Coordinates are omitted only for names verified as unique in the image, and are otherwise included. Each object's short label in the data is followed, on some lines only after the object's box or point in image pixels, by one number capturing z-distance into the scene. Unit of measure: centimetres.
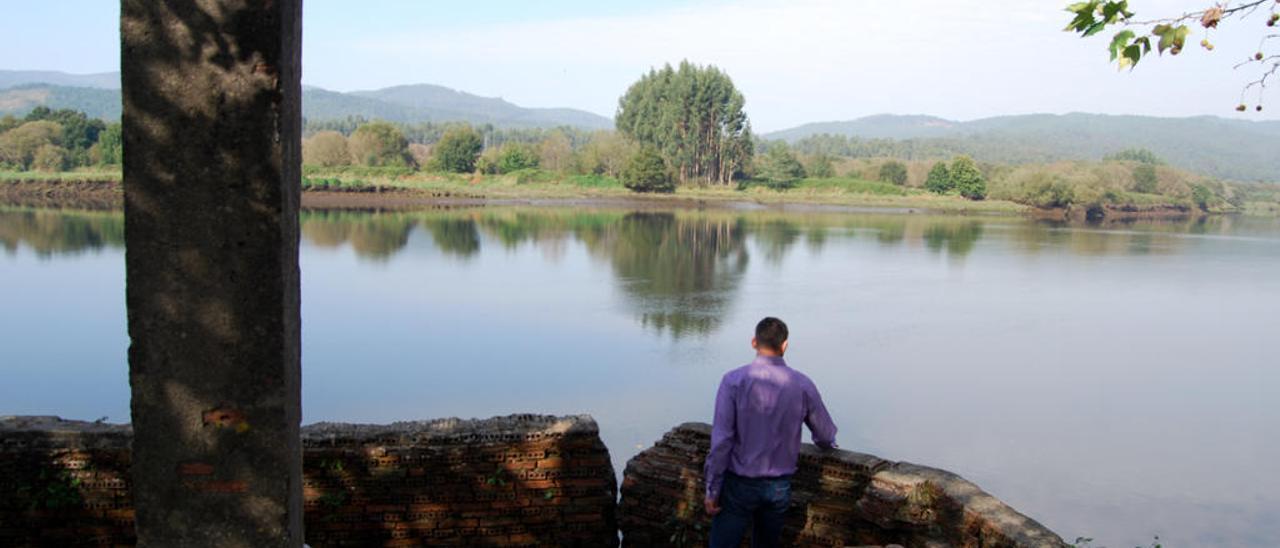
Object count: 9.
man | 322
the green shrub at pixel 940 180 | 6016
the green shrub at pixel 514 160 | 6109
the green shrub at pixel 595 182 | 5631
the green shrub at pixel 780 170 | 5969
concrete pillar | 216
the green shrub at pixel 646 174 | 5381
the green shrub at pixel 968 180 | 5831
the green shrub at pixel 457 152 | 6019
